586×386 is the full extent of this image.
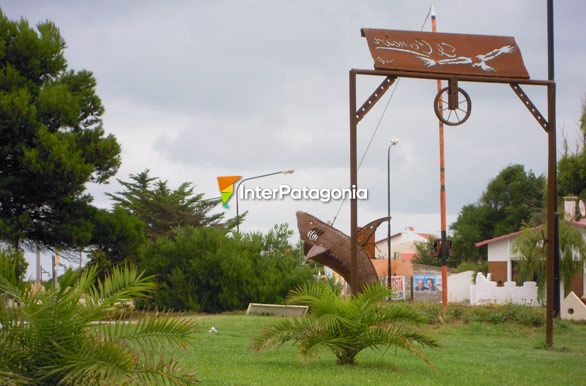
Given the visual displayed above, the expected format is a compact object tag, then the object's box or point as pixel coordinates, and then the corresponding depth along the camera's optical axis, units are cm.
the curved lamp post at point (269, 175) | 3782
